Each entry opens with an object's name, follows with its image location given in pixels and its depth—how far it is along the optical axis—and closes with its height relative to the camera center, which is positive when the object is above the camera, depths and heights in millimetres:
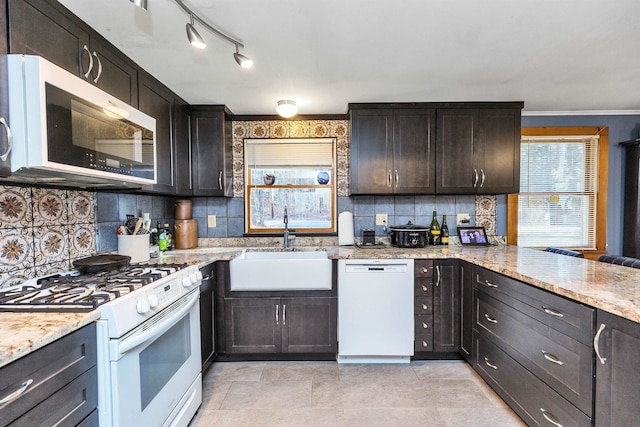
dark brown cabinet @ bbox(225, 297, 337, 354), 2441 -939
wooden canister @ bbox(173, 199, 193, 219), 2932 -14
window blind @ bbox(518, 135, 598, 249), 3074 +136
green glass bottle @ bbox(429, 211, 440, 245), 2961 -249
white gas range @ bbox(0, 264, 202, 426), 1151 -531
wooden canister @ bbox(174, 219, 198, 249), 2877 -246
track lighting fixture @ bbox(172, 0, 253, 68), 1365 +865
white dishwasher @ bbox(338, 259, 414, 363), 2416 -792
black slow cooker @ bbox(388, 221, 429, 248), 2691 -261
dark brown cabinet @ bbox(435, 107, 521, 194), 2762 +495
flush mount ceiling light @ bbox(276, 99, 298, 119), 2508 +808
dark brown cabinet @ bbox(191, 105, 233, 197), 2771 +527
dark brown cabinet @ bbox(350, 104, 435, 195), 2762 +505
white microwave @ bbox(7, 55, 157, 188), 1095 +319
